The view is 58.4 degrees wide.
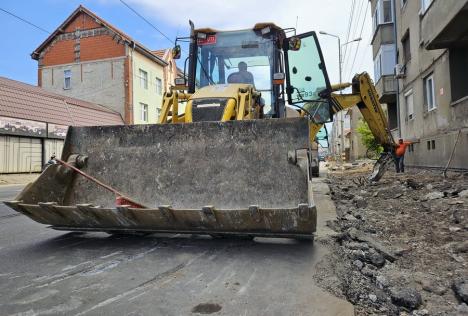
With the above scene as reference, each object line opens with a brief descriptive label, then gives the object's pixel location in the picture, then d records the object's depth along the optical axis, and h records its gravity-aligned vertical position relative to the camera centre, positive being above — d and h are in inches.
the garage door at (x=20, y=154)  778.2 +43.9
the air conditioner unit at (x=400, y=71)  675.4 +159.5
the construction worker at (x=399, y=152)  418.6 +16.3
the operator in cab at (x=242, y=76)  271.3 +62.5
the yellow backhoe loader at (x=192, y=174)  166.9 -0.4
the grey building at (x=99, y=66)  1181.1 +318.9
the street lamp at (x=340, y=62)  1514.0 +396.3
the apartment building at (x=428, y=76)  402.3 +121.4
